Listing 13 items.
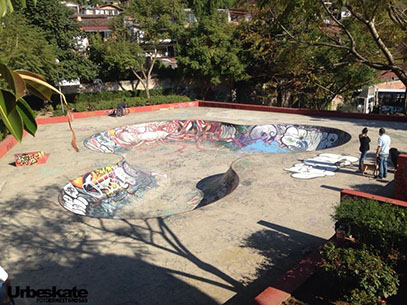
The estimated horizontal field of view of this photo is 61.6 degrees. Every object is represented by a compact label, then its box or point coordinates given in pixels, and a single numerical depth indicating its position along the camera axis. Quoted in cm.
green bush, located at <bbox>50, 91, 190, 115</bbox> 2933
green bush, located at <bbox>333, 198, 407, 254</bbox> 499
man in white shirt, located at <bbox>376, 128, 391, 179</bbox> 1086
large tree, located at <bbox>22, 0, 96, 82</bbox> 2769
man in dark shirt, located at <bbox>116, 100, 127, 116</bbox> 2834
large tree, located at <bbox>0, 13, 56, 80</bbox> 1912
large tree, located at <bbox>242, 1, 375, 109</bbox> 2709
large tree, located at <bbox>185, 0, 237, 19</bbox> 4854
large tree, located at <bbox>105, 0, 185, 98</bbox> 3101
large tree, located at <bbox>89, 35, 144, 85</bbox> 3059
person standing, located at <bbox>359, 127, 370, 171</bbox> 1183
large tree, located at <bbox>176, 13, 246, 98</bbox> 3288
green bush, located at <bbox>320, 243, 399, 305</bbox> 434
